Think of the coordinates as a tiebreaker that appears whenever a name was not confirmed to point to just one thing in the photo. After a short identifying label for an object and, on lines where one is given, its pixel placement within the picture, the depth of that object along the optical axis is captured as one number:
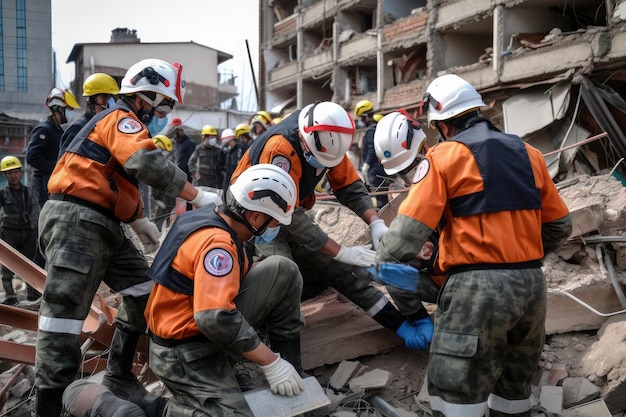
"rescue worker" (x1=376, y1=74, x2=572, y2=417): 2.68
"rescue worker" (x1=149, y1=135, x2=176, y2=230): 10.16
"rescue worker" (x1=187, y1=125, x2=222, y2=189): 11.13
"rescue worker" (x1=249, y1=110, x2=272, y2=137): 11.51
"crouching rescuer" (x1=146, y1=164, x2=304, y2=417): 2.65
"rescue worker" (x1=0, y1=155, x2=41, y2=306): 7.25
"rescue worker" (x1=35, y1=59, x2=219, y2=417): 3.38
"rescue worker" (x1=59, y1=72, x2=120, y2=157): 4.25
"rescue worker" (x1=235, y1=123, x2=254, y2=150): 11.60
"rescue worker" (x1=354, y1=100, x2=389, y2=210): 8.42
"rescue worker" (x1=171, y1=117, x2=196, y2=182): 11.04
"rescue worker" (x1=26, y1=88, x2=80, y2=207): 6.26
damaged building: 11.07
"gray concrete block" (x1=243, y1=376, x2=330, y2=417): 2.85
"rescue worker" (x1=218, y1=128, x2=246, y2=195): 10.93
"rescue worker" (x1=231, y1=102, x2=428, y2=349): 3.94
